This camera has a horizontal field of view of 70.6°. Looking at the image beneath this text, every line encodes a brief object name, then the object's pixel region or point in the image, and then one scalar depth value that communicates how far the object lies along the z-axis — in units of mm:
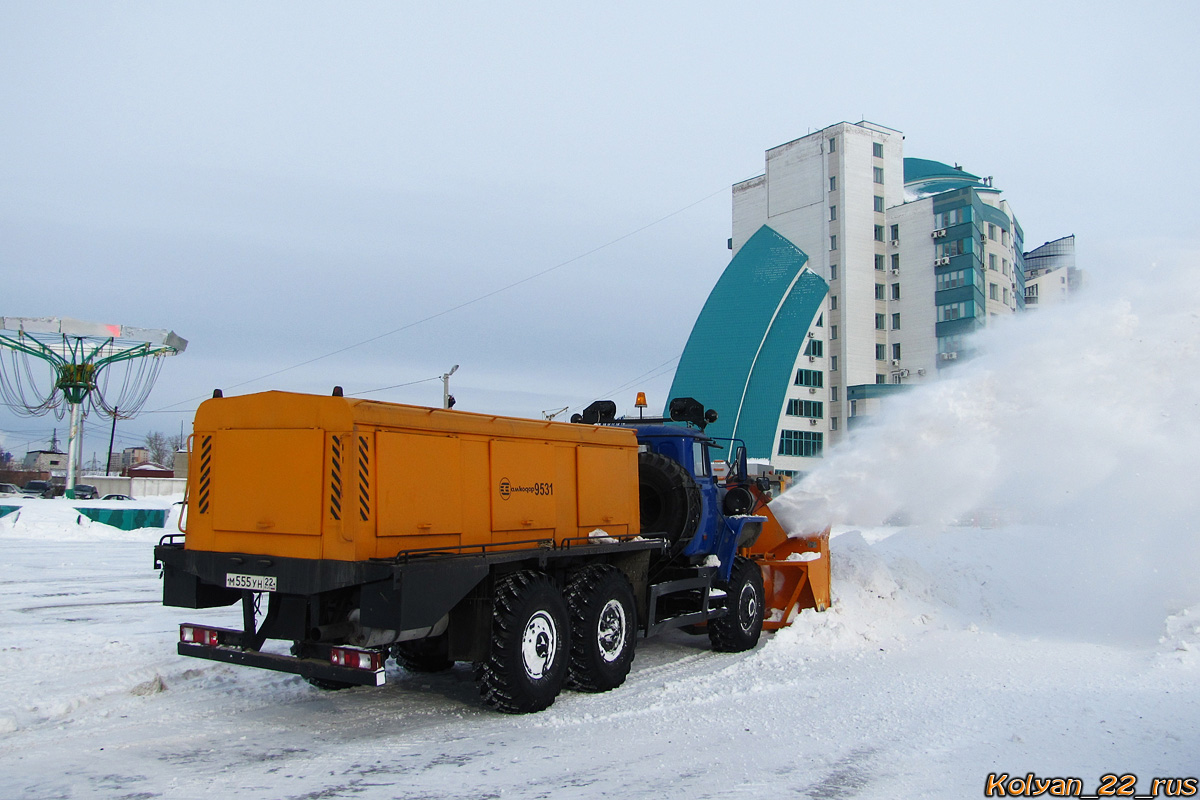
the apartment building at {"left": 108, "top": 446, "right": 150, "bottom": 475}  130000
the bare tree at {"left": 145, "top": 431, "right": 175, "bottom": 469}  121875
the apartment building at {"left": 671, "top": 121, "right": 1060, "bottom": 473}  62500
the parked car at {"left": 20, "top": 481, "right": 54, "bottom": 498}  52325
